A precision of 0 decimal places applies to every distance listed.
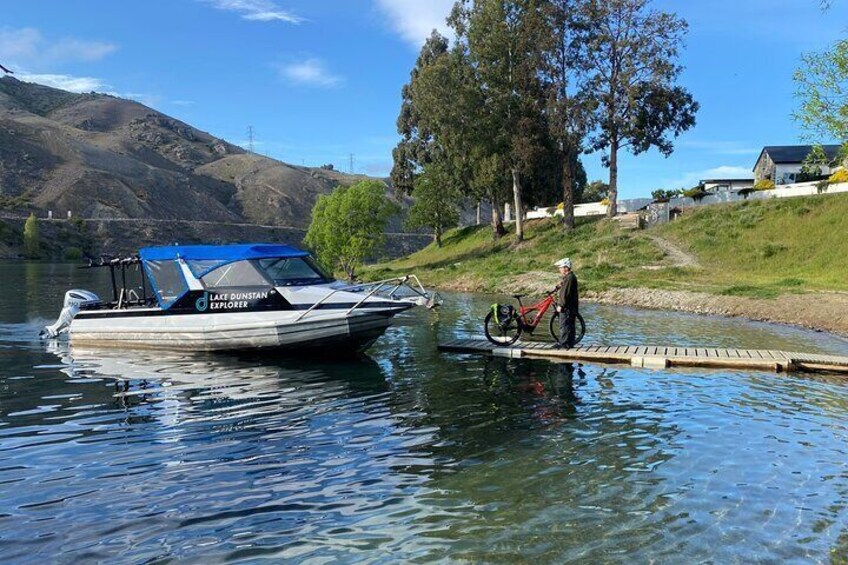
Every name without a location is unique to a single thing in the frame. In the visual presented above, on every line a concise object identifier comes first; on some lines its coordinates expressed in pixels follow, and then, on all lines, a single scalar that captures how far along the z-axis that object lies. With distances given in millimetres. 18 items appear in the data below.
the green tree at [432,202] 79312
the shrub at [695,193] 59900
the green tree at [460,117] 60406
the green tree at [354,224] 69375
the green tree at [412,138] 79750
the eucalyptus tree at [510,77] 58281
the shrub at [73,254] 115625
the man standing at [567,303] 18188
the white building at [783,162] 81750
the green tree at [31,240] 110312
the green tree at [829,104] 21844
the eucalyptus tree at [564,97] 56625
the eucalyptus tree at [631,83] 56125
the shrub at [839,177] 50569
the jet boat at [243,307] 18312
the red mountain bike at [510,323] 19844
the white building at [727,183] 81688
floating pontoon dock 17391
